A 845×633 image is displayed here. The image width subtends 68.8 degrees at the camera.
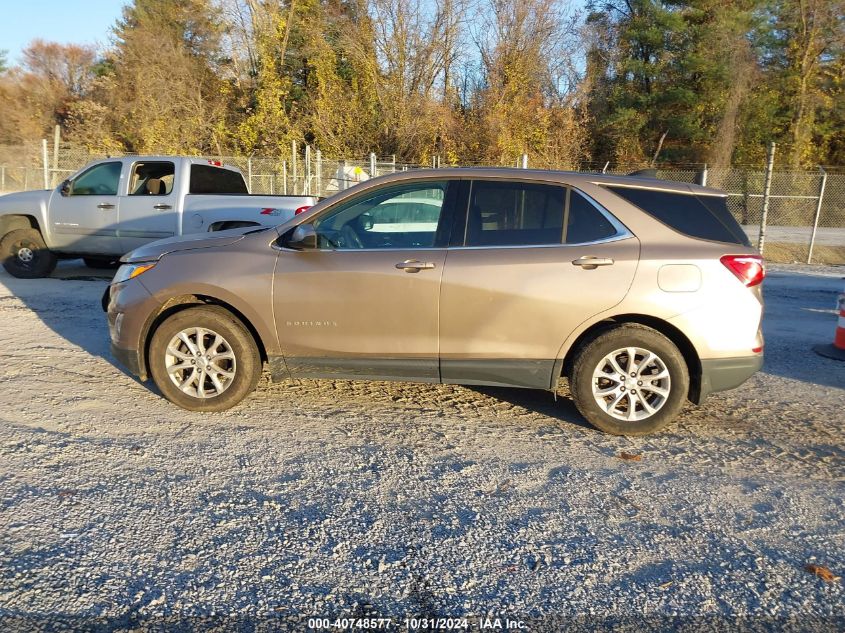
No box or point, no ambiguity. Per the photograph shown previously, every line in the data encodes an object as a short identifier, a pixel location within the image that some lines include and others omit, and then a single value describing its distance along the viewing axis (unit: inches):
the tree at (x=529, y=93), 971.9
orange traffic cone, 254.8
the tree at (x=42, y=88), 1539.1
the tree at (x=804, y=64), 1273.4
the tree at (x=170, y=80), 1123.3
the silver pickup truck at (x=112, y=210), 370.0
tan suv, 165.0
